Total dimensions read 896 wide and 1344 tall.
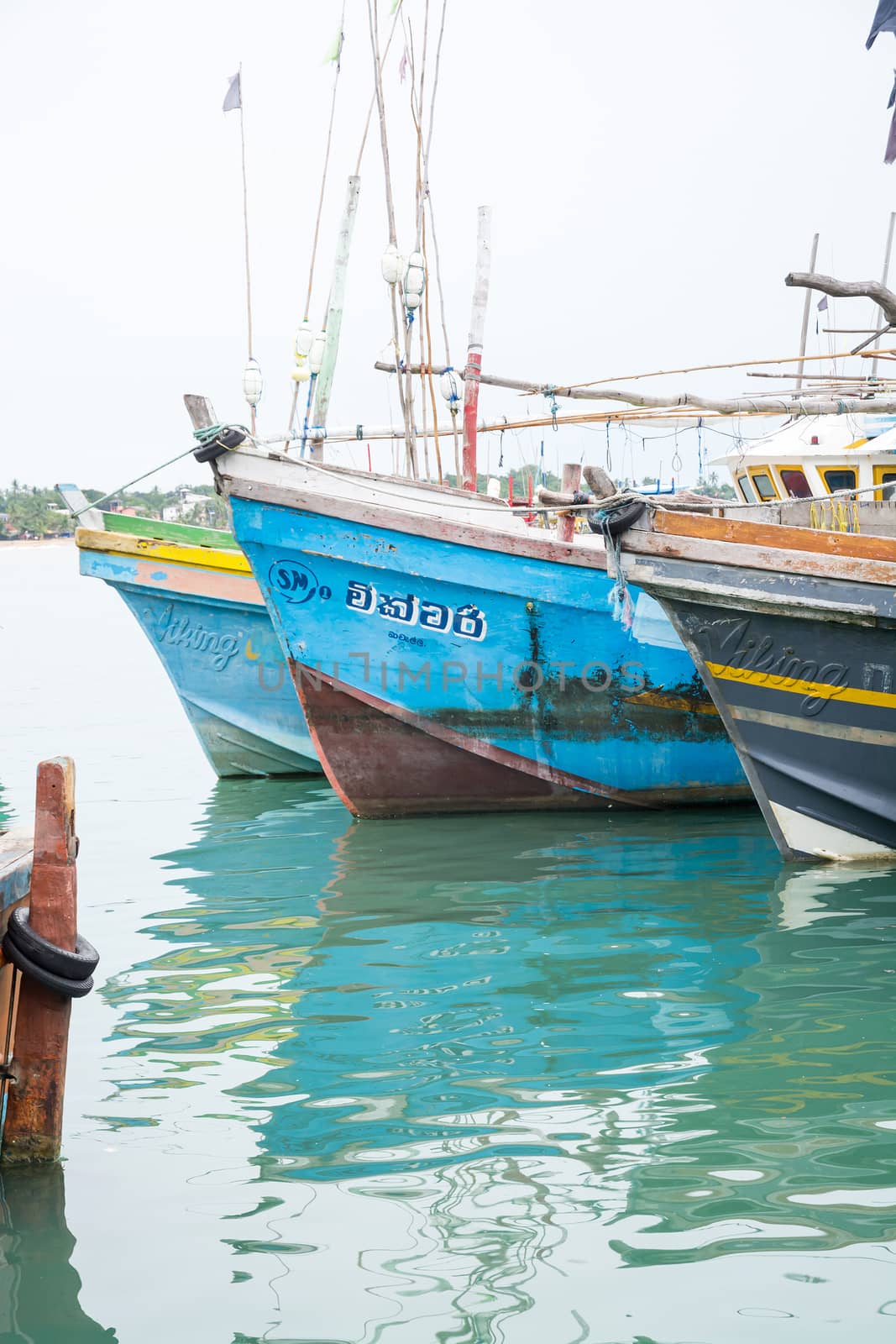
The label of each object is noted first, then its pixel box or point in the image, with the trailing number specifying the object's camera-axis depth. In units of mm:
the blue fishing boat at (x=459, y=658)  8188
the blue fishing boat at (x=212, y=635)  10930
